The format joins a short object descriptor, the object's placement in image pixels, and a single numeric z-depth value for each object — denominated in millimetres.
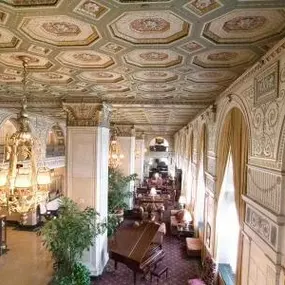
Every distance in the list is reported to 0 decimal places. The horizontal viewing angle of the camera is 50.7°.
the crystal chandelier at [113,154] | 10875
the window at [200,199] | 9746
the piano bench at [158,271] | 7656
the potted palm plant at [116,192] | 10844
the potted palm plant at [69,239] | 6316
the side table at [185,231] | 10969
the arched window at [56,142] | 14810
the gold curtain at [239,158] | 4828
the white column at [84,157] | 7660
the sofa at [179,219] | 11033
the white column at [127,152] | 15289
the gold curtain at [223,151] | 6039
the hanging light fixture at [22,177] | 3908
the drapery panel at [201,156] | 8827
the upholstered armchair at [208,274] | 6660
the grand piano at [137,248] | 7632
